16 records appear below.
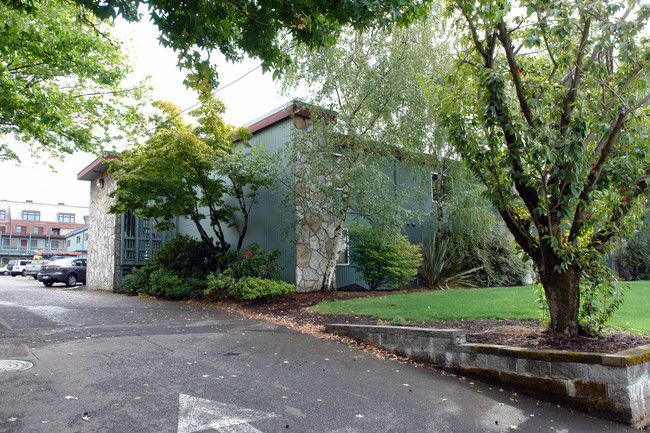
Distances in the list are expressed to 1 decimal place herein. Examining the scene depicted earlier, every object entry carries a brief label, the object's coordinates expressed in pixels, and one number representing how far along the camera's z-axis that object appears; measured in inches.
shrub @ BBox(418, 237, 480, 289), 567.2
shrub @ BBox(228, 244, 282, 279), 466.3
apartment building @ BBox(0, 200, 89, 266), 2507.4
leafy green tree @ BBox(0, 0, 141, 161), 420.2
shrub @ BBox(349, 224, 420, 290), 508.1
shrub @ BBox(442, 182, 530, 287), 557.0
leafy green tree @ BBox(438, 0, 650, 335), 204.1
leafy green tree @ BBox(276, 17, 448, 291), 446.6
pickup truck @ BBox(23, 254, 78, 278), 1310.7
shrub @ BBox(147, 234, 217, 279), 551.5
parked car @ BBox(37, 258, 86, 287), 823.7
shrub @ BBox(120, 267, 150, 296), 578.9
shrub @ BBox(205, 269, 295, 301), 432.3
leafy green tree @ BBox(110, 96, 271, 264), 468.1
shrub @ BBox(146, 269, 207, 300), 503.8
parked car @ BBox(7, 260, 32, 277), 1568.7
